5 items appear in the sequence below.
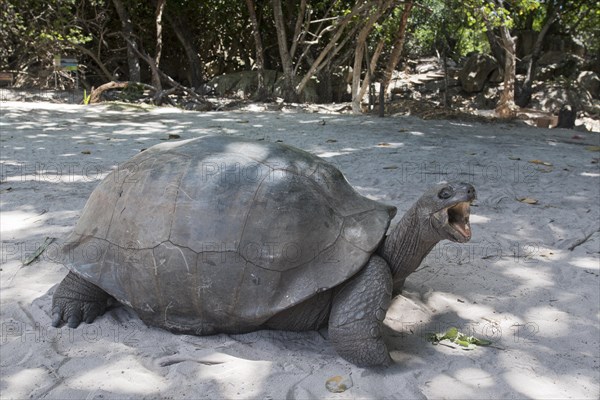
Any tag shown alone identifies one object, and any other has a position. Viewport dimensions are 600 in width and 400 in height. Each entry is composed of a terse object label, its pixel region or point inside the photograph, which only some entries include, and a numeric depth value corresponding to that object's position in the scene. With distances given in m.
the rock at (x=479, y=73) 19.48
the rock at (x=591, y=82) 18.77
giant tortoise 2.69
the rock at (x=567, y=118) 11.56
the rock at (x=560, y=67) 19.75
